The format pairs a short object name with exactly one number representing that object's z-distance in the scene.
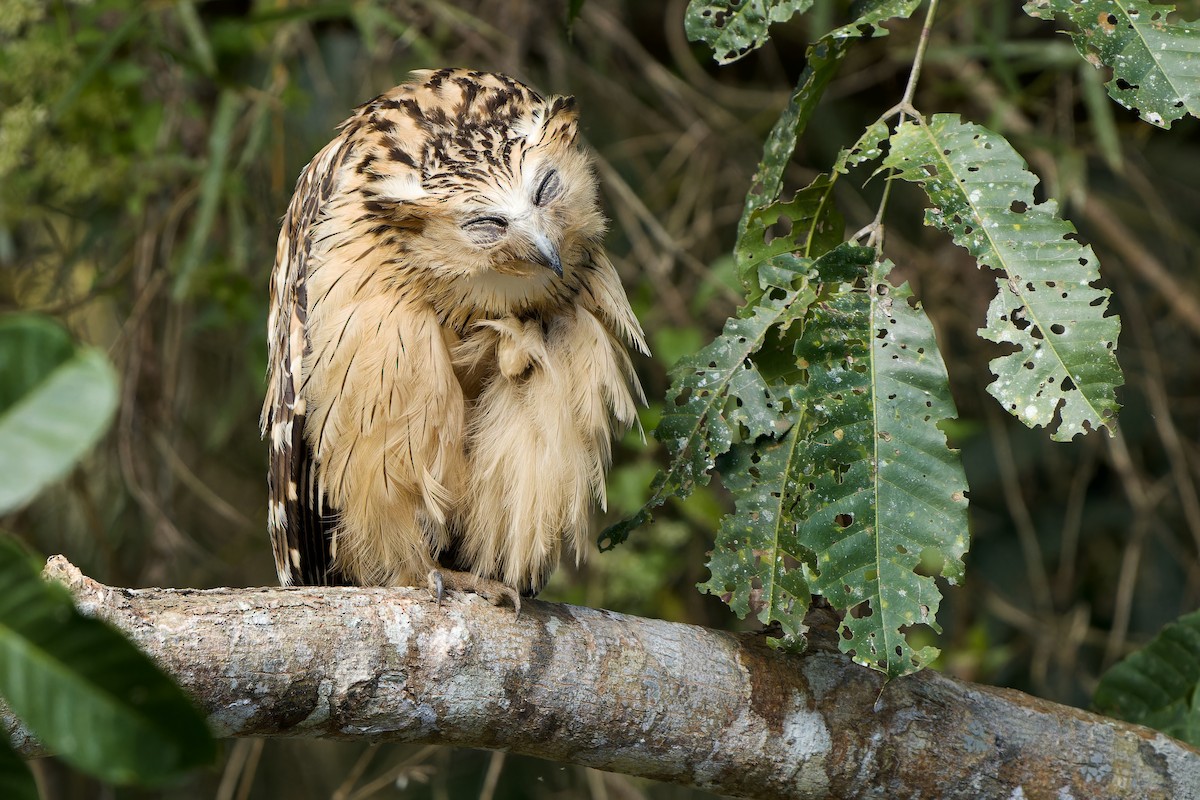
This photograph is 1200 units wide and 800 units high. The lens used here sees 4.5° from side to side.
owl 9.35
